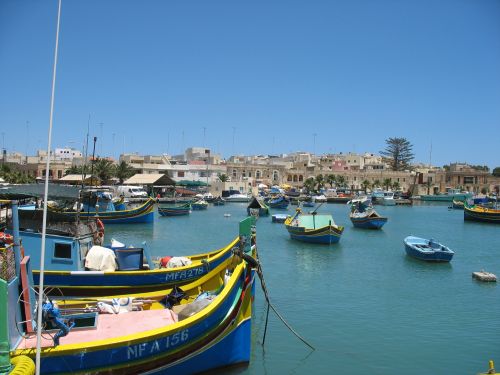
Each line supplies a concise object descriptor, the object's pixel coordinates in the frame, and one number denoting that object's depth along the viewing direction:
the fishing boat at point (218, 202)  78.71
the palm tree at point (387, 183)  110.25
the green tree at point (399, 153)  128.25
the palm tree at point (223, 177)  95.06
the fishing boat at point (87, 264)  13.28
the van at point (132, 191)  70.44
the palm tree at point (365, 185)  107.09
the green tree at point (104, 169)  75.76
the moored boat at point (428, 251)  27.25
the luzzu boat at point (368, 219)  44.31
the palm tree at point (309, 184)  104.88
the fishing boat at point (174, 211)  56.91
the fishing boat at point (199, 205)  67.86
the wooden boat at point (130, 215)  44.34
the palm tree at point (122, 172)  84.19
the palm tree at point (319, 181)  106.56
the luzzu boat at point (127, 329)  8.84
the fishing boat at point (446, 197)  99.25
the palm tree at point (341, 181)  110.91
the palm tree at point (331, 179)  108.06
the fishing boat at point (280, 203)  70.25
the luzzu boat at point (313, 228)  33.09
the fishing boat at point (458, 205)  81.59
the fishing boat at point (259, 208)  59.61
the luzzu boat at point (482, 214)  55.16
